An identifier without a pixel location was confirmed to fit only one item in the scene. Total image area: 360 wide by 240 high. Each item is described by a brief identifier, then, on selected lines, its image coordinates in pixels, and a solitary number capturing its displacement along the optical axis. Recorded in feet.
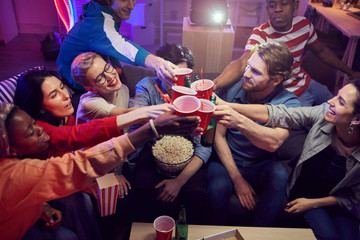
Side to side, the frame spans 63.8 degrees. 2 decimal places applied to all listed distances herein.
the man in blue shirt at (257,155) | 6.25
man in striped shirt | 8.25
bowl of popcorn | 6.15
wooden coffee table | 5.26
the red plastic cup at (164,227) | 4.92
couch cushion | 6.27
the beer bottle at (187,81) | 4.90
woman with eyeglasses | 5.65
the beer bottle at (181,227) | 4.90
